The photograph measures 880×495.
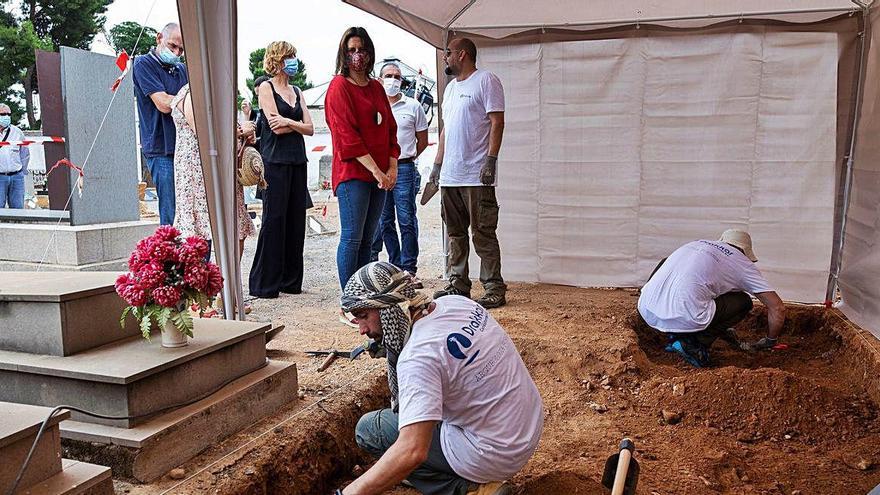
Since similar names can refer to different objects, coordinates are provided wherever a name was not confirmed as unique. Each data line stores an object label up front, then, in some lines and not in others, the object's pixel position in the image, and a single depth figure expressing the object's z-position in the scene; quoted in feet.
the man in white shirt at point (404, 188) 19.29
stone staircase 7.91
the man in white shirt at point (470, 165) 15.52
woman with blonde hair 15.49
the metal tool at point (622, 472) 7.16
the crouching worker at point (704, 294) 13.34
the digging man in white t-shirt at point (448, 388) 6.32
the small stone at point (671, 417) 11.26
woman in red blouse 13.99
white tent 16.56
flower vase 8.81
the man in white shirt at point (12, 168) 26.13
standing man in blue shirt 13.98
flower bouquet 8.49
